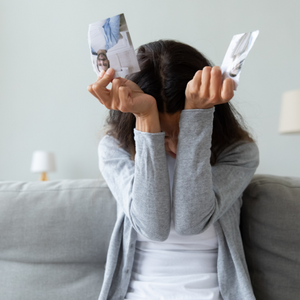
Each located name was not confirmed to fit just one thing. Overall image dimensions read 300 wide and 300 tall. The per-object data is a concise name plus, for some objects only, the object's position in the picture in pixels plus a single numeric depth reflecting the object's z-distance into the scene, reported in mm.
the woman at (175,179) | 729
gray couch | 905
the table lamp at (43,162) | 2836
